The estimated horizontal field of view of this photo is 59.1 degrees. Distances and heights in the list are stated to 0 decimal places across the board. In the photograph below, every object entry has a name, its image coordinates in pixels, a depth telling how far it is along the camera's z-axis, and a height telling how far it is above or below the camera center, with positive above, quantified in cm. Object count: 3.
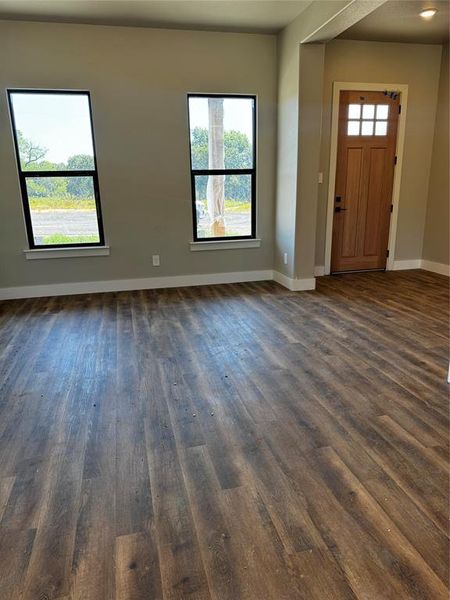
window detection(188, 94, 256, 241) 483 +24
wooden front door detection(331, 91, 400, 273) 529 +5
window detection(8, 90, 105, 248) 441 +24
